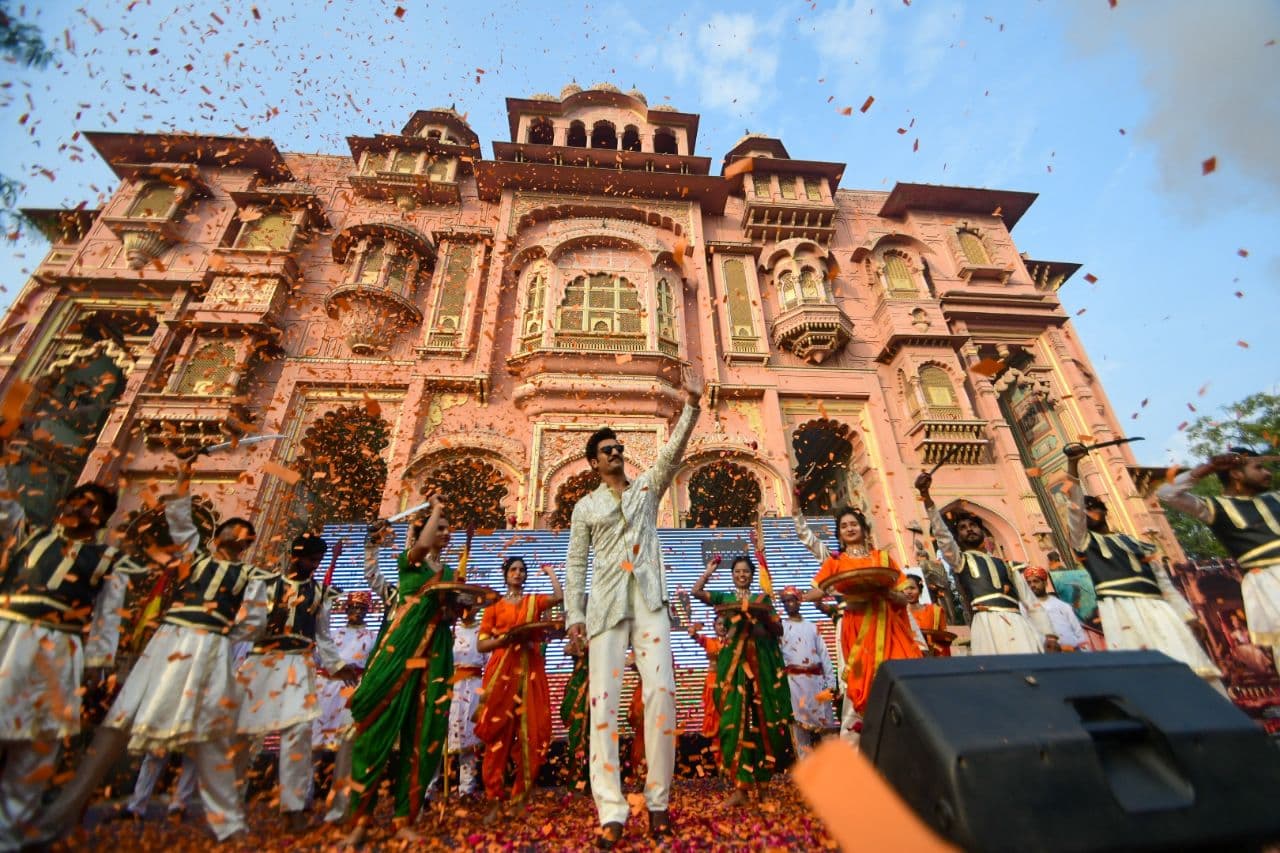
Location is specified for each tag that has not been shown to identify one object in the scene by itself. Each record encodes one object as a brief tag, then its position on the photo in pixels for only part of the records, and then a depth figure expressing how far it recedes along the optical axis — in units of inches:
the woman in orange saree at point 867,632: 154.9
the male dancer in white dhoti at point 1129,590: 157.6
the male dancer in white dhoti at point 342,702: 154.9
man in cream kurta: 117.0
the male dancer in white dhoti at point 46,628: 113.7
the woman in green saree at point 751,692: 157.9
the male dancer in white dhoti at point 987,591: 172.9
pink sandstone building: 451.5
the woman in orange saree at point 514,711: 157.3
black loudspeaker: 59.4
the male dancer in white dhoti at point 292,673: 156.7
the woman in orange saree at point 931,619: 206.5
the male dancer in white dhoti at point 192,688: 126.7
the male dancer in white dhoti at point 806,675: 229.5
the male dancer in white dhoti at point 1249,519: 149.4
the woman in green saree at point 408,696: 129.6
